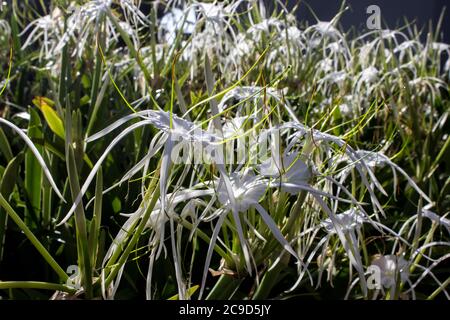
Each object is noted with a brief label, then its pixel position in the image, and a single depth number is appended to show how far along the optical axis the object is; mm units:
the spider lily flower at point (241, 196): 548
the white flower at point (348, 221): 721
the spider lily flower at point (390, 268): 793
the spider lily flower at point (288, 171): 614
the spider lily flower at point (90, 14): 978
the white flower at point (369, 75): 1351
